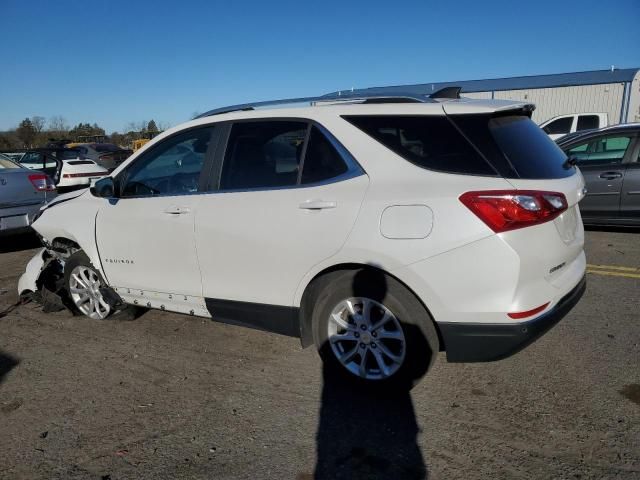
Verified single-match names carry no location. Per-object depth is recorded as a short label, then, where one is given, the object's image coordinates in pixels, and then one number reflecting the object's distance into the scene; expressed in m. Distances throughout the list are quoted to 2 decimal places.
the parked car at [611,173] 6.70
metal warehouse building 21.67
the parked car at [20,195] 6.81
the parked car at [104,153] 16.59
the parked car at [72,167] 12.96
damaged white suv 2.53
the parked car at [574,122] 15.56
